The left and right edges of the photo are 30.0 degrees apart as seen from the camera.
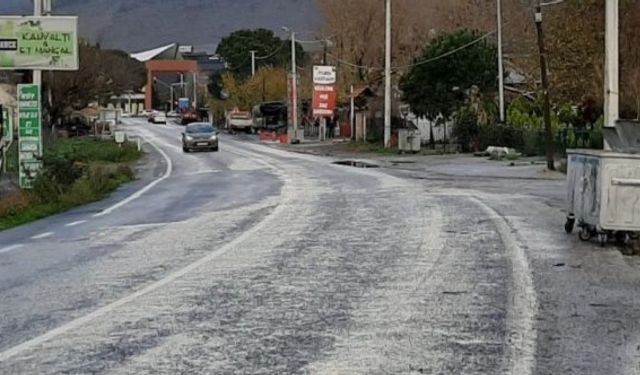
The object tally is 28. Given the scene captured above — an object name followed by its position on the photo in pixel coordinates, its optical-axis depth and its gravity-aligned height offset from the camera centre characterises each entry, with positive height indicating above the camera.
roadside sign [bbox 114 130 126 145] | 62.12 -0.76
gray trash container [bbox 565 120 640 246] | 15.55 -0.96
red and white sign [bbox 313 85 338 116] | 71.75 +1.44
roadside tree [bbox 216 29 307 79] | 130.00 +8.06
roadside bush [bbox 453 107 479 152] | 54.31 -0.29
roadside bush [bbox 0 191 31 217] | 24.70 -1.74
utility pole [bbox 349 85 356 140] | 72.62 +0.49
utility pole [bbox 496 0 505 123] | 53.88 +1.99
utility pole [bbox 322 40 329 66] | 78.91 +4.66
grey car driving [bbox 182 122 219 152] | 62.19 -0.87
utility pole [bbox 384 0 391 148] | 57.95 +1.36
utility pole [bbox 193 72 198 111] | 160.70 +4.44
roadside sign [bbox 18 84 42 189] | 31.72 -0.01
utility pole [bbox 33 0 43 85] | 36.19 +3.37
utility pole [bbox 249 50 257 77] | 120.51 +6.23
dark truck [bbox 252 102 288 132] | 97.25 +0.59
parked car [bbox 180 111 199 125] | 123.75 +0.57
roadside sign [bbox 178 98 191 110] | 159.43 +2.65
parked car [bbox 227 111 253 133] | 99.94 +0.02
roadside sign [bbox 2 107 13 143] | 42.92 -0.04
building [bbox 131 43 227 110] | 180.62 +6.88
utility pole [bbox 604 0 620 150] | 29.34 +1.40
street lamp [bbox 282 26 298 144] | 76.69 +1.50
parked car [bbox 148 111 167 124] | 132.50 +0.61
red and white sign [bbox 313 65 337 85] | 70.56 +2.83
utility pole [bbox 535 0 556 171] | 39.28 +0.92
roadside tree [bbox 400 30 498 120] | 56.91 +2.30
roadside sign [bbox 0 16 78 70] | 35.69 +2.48
